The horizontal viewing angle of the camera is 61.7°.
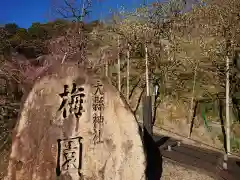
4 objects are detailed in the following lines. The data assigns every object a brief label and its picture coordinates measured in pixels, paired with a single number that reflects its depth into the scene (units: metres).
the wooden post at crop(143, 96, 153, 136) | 8.69
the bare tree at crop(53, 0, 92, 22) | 9.70
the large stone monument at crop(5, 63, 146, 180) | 4.01
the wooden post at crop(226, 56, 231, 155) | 9.35
